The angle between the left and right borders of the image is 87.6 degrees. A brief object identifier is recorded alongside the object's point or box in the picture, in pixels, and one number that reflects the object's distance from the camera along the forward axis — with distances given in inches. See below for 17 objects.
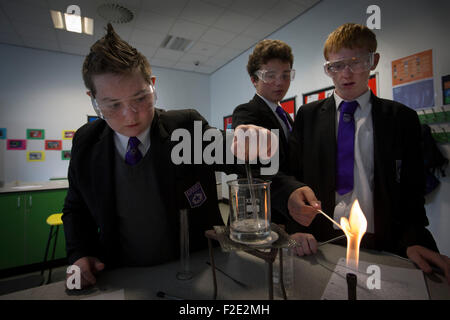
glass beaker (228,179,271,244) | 25.0
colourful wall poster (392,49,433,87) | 103.1
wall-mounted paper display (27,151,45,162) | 206.1
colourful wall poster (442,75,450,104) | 97.3
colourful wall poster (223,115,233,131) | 257.1
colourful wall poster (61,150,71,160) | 217.5
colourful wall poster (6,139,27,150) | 199.5
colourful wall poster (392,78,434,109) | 102.6
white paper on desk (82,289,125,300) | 29.4
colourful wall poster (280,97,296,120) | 177.5
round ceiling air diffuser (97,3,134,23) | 149.4
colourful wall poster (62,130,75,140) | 218.5
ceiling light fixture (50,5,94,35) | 155.3
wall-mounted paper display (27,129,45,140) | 205.8
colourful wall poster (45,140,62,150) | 211.6
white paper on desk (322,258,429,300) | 28.5
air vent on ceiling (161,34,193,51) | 199.3
